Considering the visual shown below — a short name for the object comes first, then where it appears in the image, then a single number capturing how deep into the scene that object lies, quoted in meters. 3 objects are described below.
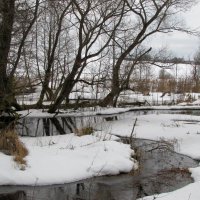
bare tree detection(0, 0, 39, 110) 13.70
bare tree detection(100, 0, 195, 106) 20.20
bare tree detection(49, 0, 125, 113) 17.45
